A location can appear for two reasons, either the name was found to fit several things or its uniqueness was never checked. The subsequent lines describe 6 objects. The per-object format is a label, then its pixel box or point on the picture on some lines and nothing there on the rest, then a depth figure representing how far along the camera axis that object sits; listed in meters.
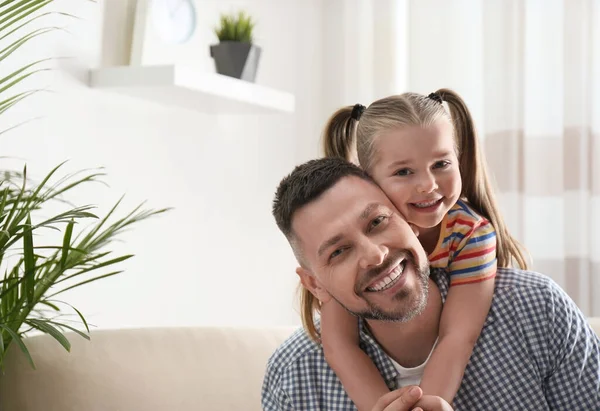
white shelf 2.70
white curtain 3.25
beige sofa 2.03
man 1.55
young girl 1.62
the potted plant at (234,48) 3.03
